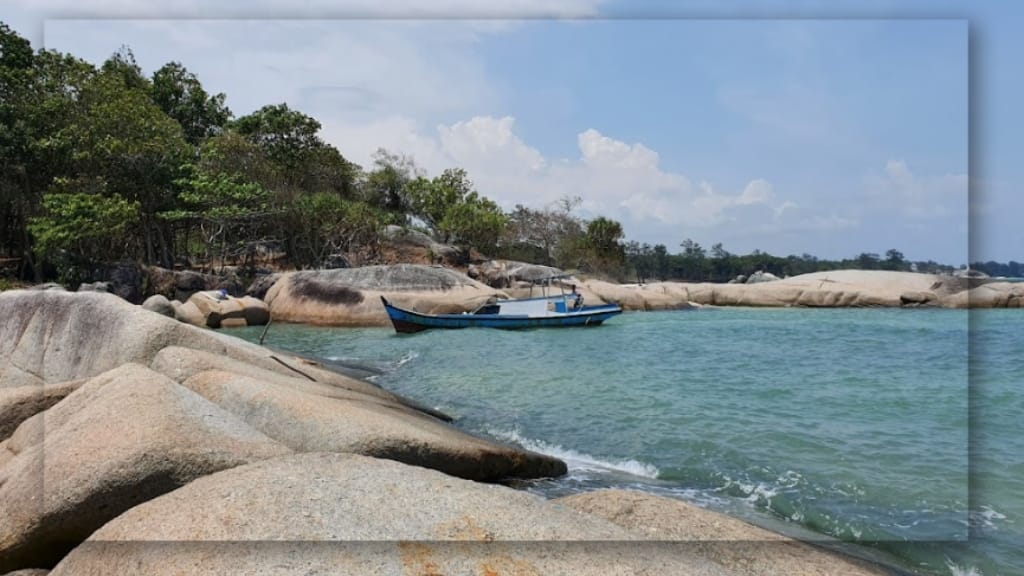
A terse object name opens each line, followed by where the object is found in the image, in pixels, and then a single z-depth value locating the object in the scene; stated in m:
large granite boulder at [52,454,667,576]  2.06
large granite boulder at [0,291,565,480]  4.32
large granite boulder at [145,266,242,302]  24.84
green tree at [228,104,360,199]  32.56
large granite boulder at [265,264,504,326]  23.31
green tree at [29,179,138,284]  21.39
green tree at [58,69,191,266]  23.55
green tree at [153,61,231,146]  39.16
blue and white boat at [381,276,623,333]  21.02
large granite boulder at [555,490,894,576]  3.07
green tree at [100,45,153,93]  33.02
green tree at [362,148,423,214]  43.19
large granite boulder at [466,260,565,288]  34.72
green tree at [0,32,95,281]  21.97
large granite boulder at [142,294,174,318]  18.55
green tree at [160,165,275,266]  26.75
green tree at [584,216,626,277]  43.91
